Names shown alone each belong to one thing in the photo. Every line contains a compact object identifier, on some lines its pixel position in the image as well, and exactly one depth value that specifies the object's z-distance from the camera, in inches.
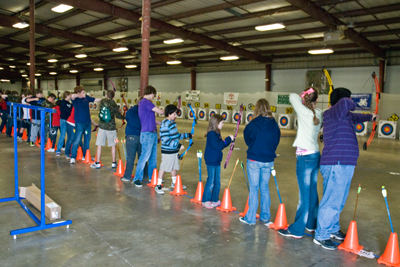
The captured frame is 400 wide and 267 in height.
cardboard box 132.6
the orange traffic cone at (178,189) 180.2
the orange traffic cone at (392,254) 106.1
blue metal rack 118.0
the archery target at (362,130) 586.6
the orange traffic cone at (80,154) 269.3
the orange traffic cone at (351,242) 116.0
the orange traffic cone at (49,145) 316.8
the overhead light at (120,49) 625.2
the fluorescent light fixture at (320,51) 540.4
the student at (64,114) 265.6
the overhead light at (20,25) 422.8
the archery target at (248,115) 746.3
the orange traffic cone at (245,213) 146.3
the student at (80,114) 242.7
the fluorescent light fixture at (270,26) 414.6
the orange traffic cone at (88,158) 256.6
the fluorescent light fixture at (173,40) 517.7
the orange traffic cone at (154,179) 196.4
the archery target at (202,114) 849.6
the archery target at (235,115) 782.2
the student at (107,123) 228.4
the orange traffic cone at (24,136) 380.8
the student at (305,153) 120.9
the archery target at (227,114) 798.5
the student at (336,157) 111.5
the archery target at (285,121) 687.1
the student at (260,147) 128.3
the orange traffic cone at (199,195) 166.6
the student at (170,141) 172.7
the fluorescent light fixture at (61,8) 378.6
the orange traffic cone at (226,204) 154.0
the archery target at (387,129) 548.1
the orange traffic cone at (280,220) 133.3
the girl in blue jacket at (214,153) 146.7
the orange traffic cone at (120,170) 220.1
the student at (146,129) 188.9
